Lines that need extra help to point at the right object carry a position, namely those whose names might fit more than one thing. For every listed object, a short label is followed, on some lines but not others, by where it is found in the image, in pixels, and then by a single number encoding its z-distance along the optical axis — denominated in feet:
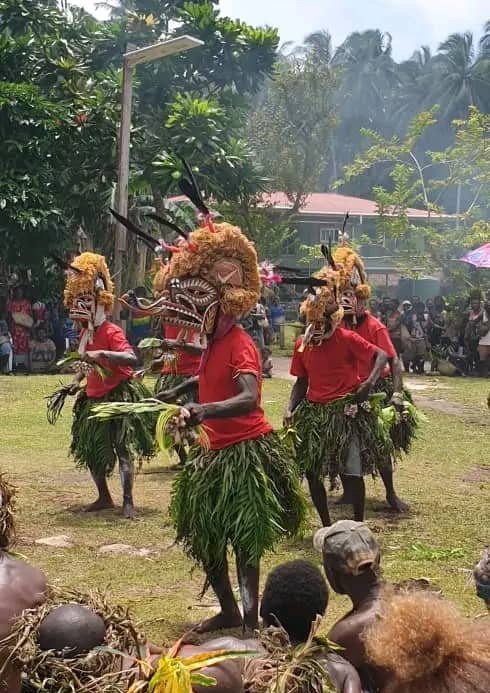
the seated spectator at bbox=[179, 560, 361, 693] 8.55
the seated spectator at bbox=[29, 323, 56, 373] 58.70
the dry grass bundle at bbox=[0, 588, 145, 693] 8.07
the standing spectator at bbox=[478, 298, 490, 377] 61.67
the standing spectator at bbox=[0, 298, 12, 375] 56.44
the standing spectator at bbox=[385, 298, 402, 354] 63.21
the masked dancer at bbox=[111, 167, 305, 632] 15.97
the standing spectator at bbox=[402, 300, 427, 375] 63.00
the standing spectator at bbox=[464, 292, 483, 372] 63.00
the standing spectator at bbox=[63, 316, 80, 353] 61.23
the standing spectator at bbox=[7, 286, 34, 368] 58.44
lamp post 44.25
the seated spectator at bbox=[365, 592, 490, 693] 7.57
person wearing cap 10.80
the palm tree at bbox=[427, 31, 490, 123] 166.40
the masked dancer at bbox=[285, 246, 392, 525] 21.86
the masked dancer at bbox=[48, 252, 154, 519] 24.23
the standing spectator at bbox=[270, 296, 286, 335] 76.28
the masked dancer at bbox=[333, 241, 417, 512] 24.00
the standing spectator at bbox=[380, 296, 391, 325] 71.20
